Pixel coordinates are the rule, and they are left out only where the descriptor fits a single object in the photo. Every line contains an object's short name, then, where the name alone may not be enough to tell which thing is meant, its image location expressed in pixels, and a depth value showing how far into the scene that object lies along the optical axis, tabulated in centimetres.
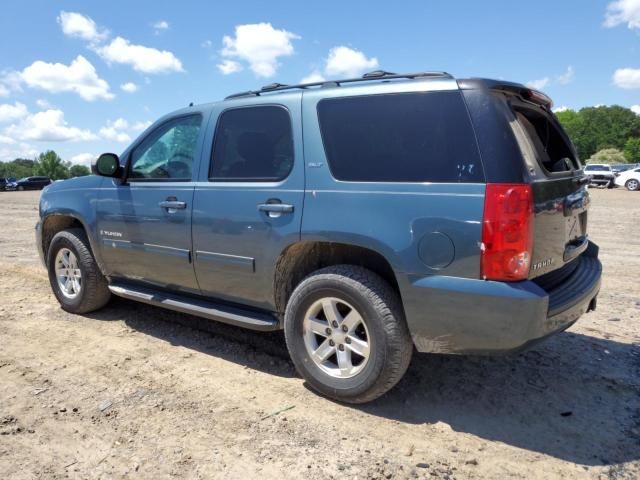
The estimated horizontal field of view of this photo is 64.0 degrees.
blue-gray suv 276
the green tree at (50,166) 12250
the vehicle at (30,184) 5209
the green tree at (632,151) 9275
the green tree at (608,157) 7194
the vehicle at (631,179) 3069
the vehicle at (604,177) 3234
